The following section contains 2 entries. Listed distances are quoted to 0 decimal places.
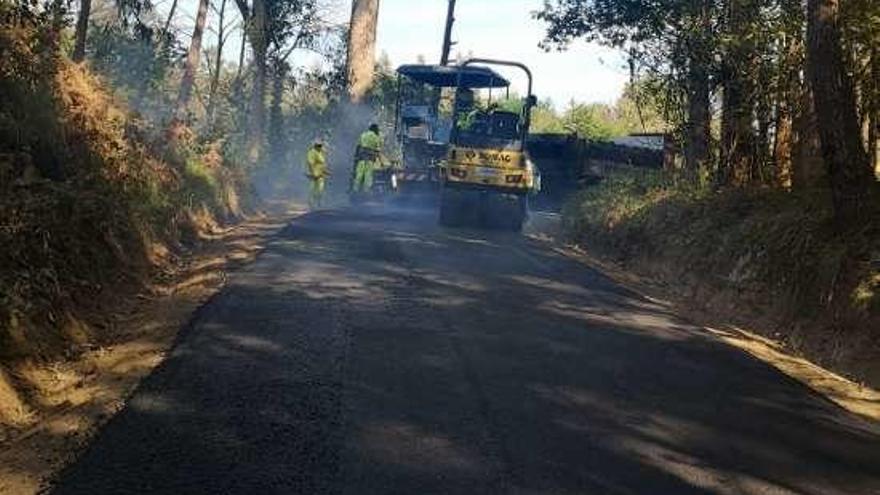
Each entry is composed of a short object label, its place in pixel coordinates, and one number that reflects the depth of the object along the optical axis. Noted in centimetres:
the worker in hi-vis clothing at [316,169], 2323
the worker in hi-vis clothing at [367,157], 2345
